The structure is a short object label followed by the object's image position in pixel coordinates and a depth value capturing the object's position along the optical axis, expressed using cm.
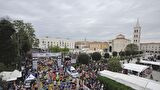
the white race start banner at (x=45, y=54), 1619
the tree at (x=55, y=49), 3936
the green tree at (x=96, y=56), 2076
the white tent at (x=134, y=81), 694
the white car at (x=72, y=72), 1101
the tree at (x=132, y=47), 4196
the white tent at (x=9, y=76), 831
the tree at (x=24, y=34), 2041
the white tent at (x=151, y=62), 1621
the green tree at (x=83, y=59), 1733
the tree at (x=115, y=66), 1311
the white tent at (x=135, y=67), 1286
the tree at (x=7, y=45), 1230
